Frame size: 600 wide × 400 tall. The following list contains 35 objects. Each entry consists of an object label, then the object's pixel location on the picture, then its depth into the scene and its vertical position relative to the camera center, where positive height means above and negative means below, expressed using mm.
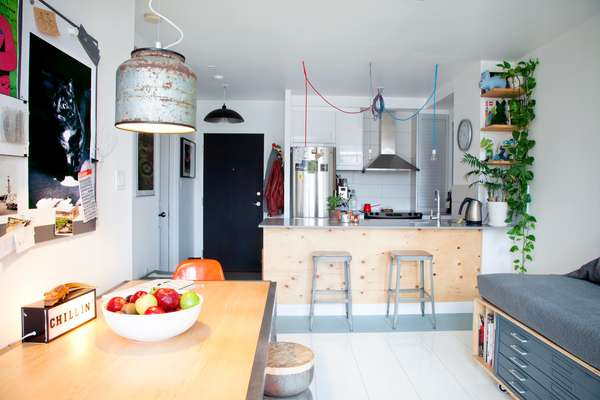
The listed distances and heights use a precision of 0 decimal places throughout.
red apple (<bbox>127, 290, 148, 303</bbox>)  1392 -379
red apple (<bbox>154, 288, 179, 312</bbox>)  1317 -366
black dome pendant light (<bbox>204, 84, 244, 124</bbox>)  4824 +982
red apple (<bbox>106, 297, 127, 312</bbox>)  1309 -383
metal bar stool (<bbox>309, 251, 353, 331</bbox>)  3529 -758
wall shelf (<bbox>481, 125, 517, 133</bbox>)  4020 +726
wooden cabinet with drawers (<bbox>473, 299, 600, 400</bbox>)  1723 -877
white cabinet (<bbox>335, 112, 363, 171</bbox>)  5746 +815
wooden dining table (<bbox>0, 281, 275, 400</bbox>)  1010 -516
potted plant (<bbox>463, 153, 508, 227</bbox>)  3904 +119
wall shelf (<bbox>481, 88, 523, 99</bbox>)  4008 +1099
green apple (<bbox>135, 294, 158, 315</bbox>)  1279 -370
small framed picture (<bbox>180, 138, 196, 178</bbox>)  5590 +534
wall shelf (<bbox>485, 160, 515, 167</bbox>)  4008 +361
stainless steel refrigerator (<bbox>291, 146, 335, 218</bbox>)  5258 +148
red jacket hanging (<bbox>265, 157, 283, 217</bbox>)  5637 +66
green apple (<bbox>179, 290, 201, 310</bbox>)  1332 -374
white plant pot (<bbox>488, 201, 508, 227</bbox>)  3887 -159
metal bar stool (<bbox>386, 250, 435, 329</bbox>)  3568 -846
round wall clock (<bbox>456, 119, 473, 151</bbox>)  4383 +727
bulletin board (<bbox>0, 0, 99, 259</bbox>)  1271 +258
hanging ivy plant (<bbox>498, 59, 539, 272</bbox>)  3854 +283
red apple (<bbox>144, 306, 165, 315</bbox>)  1271 -390
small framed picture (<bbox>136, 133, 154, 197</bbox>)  4207 +330
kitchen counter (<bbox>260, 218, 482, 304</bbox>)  3863 -610
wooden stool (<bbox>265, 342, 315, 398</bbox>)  1707 -808
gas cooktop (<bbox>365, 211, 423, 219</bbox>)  5633 -289
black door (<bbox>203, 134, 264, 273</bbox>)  6172 -59
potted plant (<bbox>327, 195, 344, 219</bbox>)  4676 -86
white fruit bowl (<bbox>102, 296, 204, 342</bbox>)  1212 -421
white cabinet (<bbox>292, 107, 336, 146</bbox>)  5684 +1010
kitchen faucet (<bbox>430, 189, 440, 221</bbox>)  4204 -142
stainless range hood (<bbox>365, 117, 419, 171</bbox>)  5633 +560
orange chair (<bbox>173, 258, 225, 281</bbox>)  2277 -465
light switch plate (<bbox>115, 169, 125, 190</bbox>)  2105 +78
